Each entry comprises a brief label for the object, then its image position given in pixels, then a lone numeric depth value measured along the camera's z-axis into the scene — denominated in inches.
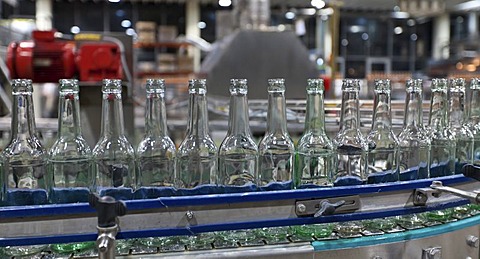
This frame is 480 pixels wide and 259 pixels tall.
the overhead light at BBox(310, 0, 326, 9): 157.5
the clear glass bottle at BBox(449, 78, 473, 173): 33.7
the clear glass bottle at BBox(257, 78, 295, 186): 28.6
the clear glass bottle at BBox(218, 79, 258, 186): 28.0
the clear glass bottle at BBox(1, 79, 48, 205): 25.9
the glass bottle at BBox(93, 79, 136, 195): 26.9
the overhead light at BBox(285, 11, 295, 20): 375.7
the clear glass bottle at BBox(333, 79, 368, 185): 29.2
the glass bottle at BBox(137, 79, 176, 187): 27.4
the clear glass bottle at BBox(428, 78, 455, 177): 32.2
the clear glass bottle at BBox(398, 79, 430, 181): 30.9
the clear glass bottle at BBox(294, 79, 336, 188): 28.8
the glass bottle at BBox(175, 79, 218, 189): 27.6
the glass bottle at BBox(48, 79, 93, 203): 26.1
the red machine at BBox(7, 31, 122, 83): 82.0
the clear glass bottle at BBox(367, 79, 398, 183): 30.2
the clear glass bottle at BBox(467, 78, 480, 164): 34.1
